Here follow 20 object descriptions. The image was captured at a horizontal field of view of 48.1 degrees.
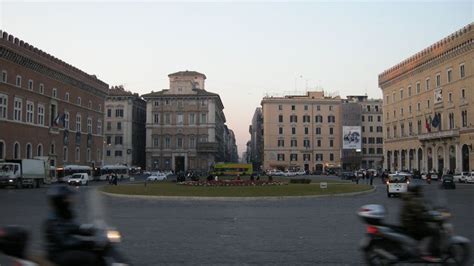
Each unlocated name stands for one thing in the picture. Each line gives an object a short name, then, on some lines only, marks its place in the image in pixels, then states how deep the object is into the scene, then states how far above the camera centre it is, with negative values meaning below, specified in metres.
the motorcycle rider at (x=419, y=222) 9.23 -1.01
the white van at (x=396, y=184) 32.94 -1.26
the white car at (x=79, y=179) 58.12 -1.89
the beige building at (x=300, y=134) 121.25 +6.70
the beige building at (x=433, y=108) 72.50 +8.77
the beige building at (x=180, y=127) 109.50 +7.44
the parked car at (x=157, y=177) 71.00 -1.92
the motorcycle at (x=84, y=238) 5.81 -0.98
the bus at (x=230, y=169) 70.25 -0.77
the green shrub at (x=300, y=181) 50.81 -1.70
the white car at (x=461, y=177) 62.32 -1.54
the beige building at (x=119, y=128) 112.00 +7.36
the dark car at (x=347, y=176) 69.06 -1.76
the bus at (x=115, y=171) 78.61 -1.26
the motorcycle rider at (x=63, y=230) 6.79 -0.89
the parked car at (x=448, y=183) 45.31 -1.62
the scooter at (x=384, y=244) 8.74 -1.33
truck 48.19 -0.97
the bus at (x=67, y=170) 68.12 -0.98
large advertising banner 98.62 +4.76
